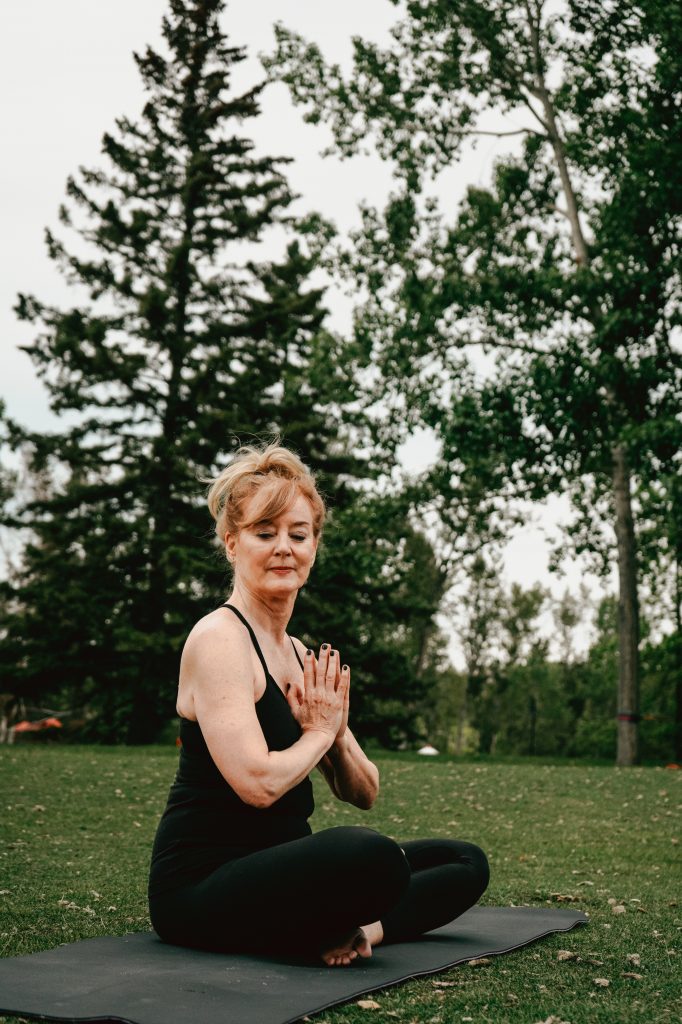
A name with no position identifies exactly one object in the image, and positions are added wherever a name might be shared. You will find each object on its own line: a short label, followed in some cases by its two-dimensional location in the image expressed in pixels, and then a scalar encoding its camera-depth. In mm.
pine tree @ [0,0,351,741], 30469
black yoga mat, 3207
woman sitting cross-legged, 3748
